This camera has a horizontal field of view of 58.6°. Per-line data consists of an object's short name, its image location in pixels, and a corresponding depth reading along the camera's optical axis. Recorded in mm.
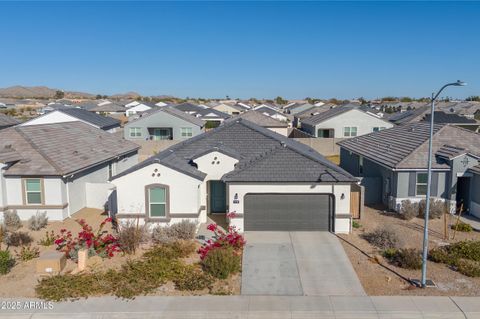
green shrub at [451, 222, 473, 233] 19391
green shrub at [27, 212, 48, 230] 19641
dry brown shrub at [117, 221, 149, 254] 16484
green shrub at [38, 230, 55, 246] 17642
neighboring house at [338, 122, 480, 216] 21906
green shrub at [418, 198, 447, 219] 21344
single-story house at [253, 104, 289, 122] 67875
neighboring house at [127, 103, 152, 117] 81125
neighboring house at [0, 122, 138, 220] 20734
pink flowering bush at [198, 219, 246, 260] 16062
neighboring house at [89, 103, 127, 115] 84756
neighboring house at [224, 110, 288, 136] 49625
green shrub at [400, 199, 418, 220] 21219
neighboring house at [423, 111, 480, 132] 45228
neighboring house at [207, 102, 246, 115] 83375
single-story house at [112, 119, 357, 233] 18797
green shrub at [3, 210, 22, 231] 19922
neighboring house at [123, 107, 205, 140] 48750
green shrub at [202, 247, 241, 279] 14334
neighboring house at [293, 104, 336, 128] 67544
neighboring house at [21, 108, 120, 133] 43406
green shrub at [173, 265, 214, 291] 13523
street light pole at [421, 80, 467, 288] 12898
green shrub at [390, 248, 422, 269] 15016
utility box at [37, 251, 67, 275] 14617
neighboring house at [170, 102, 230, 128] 61200
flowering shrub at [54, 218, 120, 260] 16062
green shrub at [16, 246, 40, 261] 16016
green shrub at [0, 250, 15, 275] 14602
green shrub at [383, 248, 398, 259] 16078
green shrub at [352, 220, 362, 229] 19973
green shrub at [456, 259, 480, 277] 14462
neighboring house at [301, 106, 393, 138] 48641
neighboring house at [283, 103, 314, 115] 88444
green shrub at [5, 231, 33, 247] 17547
